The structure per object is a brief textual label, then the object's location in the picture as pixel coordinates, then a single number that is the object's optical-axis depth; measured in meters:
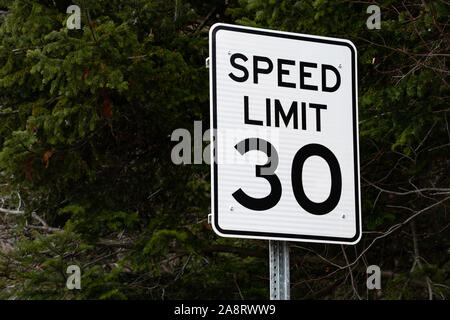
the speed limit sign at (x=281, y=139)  5.39
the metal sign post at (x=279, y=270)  5.37
